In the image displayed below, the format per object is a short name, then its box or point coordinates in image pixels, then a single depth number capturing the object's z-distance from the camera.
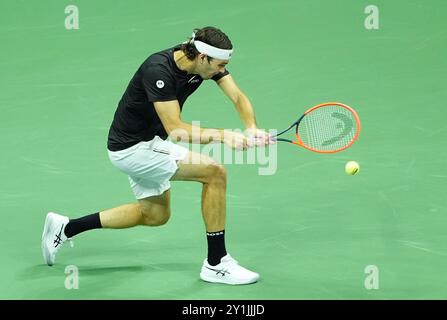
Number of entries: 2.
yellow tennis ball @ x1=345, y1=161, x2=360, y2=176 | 16.36
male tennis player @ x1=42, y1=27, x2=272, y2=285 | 14.42
